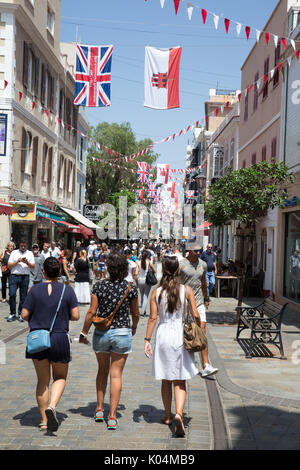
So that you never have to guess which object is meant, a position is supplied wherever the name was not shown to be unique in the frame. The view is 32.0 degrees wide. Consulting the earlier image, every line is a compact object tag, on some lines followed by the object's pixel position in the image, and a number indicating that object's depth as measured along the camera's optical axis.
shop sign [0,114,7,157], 18.95
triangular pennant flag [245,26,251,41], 10.91
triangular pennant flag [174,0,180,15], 10.16
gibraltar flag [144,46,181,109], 14.62
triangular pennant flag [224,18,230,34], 10.72
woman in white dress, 5.09
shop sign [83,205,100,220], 37.69
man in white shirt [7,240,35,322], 11.53
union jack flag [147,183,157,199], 47.75
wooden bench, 8.70
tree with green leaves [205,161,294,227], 12.95
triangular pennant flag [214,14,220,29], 10.50
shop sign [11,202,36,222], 19.38
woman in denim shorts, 5.11
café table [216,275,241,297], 17.78
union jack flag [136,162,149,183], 38.88
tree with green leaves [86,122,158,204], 46.44
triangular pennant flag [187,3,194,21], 10.28
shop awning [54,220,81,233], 26.24
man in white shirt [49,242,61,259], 16.29
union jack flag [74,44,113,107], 17.22
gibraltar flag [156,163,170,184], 43.11
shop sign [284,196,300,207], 14.72
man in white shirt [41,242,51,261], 13.99
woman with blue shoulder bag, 4.94
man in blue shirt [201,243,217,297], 16.22
